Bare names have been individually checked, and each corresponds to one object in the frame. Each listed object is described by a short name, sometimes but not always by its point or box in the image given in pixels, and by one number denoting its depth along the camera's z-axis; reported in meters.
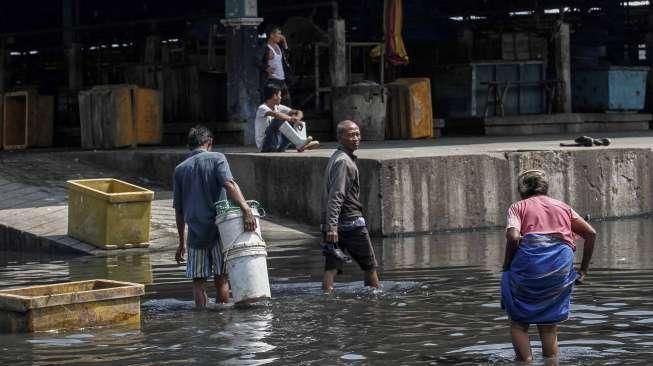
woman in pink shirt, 9.58
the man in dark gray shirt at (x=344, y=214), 13.24
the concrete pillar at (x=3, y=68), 31.14
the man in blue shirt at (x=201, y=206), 12.74
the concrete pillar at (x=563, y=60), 28.23
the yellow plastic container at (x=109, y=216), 17.75
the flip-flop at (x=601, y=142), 21.17
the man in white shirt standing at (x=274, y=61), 23.53
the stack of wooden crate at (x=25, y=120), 27.62
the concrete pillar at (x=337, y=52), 26.38
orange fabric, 27.50
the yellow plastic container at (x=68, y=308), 11.61
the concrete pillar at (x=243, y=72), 24.78
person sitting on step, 20.92
